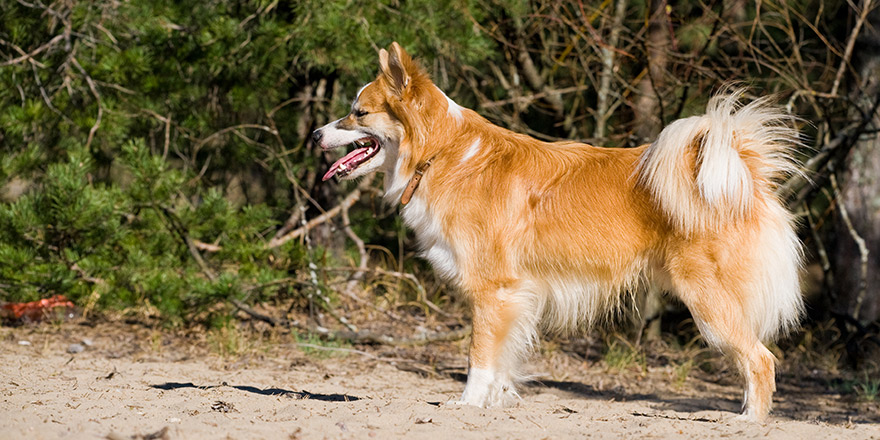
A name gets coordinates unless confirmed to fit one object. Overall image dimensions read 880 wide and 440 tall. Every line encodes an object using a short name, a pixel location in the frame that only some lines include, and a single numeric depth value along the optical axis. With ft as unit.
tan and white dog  27.45
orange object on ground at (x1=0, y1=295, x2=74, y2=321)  43.75
